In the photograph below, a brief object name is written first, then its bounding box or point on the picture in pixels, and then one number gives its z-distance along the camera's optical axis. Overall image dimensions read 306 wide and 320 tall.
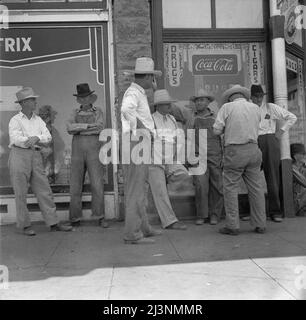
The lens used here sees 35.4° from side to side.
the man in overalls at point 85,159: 6.90
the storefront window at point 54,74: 7.34
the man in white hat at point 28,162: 6.47
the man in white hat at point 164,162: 6.50
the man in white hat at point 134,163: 5.62
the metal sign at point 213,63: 7.71
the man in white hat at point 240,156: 6.12
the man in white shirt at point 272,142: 7.01
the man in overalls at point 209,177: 7.03
